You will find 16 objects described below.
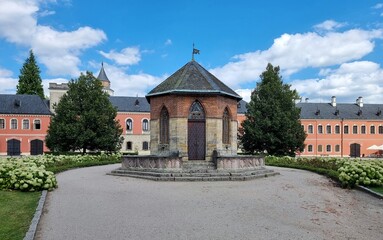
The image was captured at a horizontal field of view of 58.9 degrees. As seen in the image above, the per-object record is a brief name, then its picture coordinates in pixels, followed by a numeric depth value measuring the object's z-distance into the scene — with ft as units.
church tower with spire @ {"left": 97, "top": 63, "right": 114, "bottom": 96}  238.64
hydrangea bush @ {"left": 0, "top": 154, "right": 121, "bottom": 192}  39.96
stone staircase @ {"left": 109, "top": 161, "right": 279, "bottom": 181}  53.31
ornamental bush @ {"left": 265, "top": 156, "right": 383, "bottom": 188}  45.13
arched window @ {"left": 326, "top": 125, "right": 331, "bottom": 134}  206.59
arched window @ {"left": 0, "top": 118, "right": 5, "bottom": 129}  169.78
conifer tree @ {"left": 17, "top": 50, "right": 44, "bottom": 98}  212.02
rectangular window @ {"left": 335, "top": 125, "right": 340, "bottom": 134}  207.00
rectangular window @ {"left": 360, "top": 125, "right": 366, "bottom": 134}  207.92
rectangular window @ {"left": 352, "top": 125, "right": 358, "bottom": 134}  207.72
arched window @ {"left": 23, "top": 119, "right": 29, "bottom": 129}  172.45
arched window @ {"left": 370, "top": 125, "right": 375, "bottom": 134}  208.74
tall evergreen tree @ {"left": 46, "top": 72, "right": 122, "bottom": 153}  111.24
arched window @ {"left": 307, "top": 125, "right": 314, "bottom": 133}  205.73
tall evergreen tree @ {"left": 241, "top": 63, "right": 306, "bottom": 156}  121.49
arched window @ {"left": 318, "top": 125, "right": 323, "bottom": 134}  205.98
